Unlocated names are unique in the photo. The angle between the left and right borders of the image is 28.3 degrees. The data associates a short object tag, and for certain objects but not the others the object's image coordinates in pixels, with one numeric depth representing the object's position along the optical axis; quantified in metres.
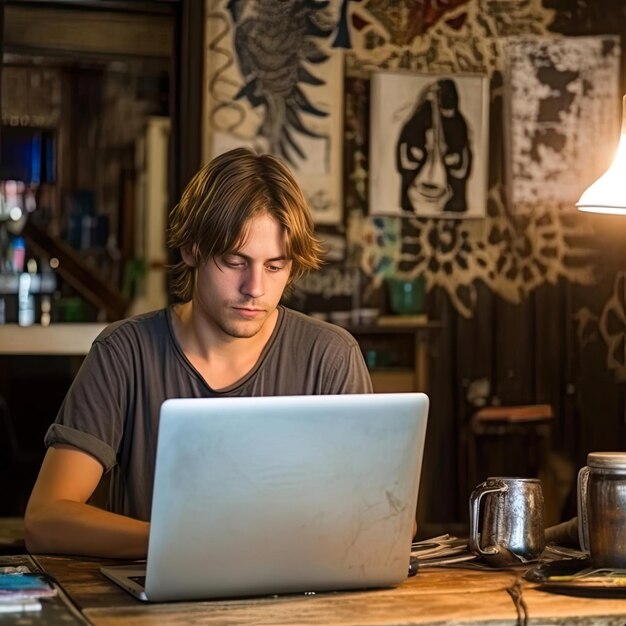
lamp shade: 2.36
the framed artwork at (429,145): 4.86
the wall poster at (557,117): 4.96
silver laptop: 1.65
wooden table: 1.64
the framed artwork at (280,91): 4.68
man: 2.40
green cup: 4.88
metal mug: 2.09
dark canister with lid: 1.95
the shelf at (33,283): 7.11
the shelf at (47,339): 5.05
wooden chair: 4.98
